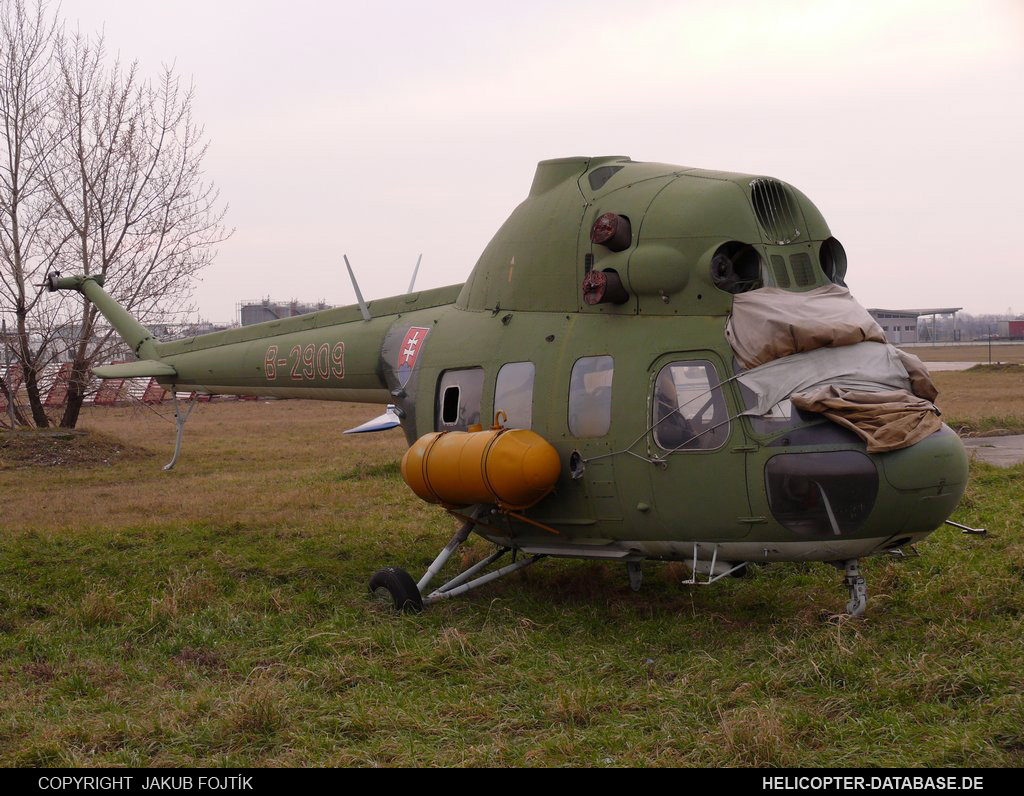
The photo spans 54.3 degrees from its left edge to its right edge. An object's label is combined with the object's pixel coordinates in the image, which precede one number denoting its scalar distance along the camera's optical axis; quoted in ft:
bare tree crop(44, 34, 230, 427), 77.82
